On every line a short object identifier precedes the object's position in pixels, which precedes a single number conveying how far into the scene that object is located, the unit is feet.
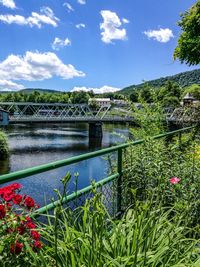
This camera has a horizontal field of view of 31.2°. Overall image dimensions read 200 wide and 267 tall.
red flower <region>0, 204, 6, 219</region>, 5.23
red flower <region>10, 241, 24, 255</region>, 5.09
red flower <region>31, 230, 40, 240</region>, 5.59
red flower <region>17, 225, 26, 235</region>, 5.31
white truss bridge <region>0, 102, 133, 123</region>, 190.60
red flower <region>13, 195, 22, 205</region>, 5.58
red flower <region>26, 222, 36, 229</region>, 5.47
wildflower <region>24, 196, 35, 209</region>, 5.77
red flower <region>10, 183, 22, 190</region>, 5.80
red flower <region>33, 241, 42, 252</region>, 5.56
